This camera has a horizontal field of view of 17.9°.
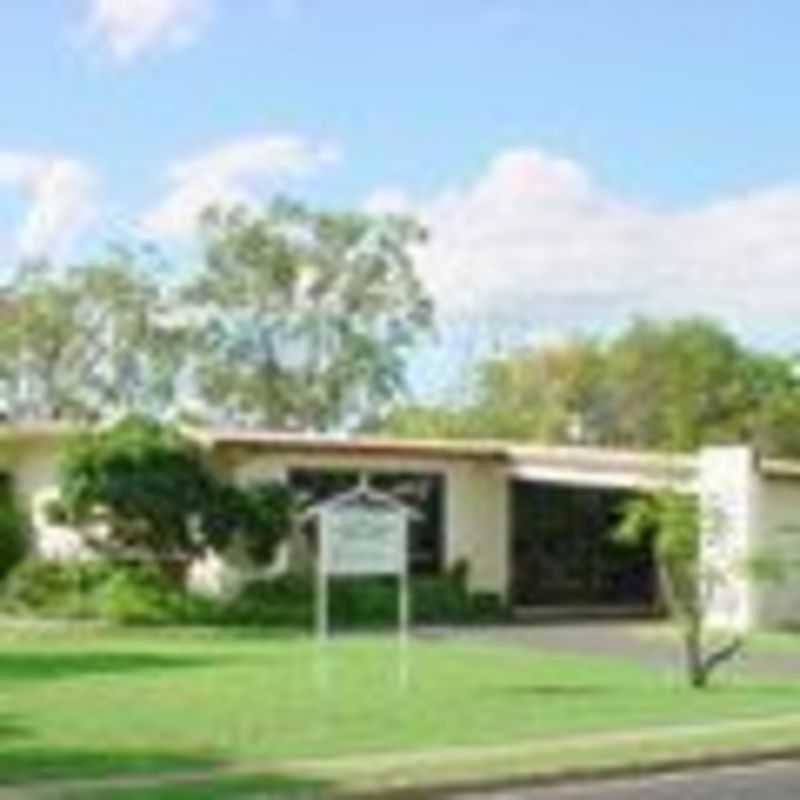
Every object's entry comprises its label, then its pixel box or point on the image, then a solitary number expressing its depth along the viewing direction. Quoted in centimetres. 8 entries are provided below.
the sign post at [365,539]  2575
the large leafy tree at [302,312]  7306
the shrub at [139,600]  3847
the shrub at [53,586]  3981
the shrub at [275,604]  3941
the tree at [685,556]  2759
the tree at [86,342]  7494
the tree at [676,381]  7444
